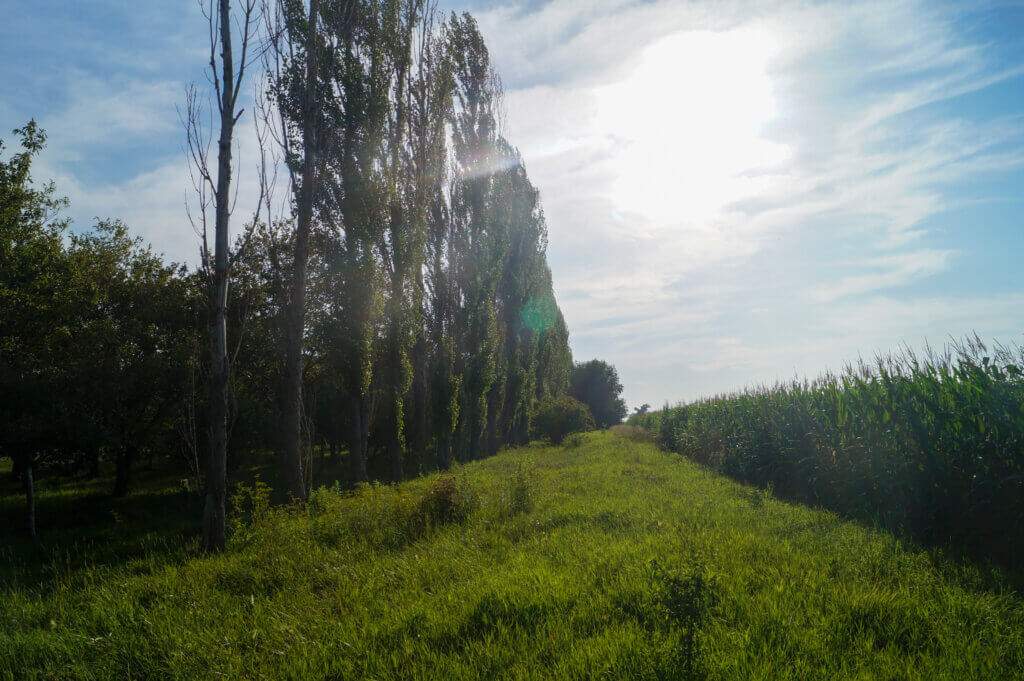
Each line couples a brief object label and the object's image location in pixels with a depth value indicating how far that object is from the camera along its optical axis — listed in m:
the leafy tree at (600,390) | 60.84
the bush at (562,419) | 30.61
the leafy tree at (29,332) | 11.30
